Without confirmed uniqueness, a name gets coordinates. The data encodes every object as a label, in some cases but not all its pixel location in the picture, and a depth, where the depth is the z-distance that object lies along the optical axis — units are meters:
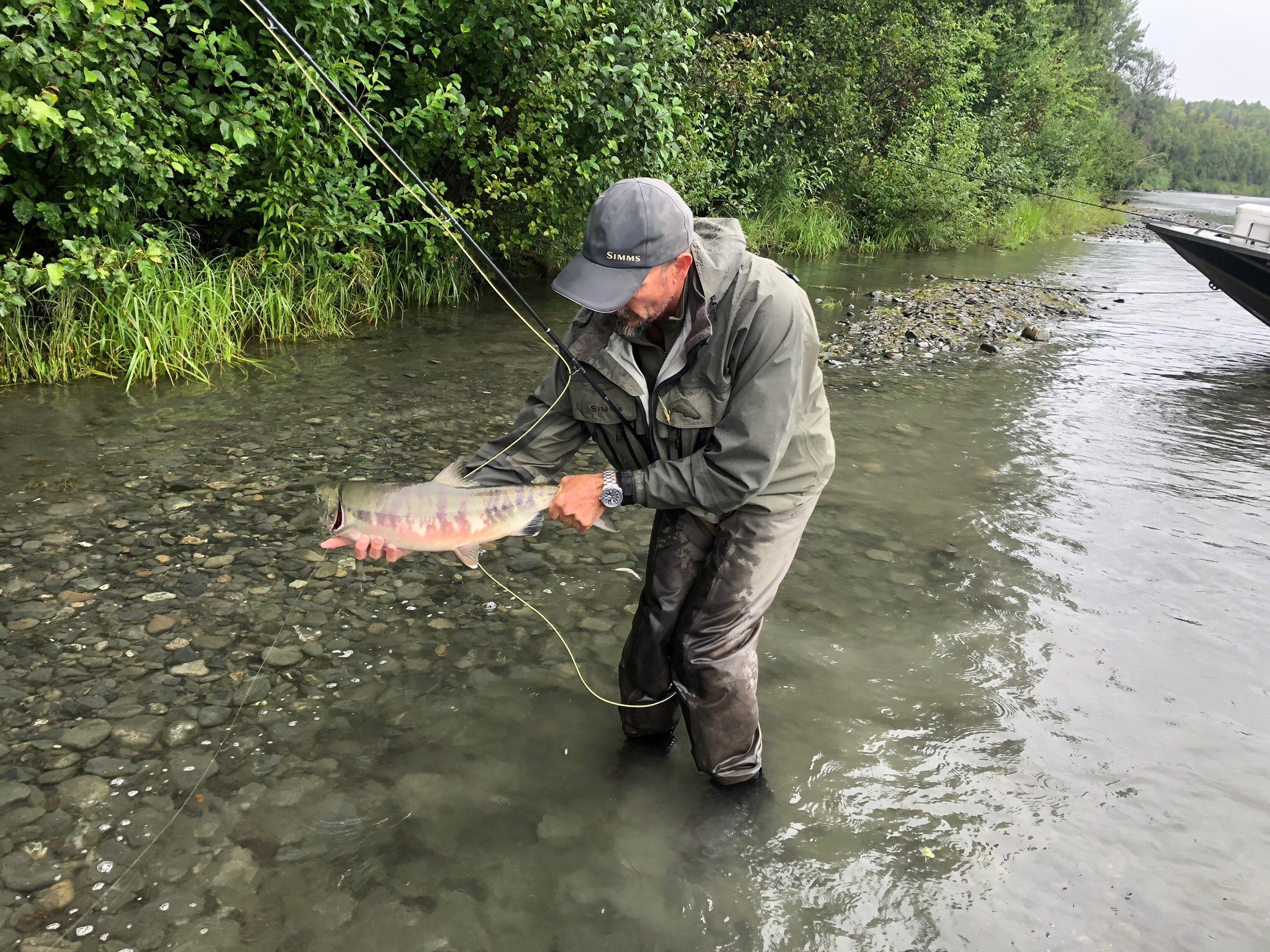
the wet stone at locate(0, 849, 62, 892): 2.97
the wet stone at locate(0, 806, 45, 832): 3.19
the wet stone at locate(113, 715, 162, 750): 3.67
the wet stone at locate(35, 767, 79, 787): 3.42
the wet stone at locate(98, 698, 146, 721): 3.80
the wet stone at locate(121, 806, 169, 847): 3.21
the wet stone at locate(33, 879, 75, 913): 2.91
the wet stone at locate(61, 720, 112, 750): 3.62
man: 3.01
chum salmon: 3.33
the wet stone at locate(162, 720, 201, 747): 3.70
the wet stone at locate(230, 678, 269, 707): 4.00
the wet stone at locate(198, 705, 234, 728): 3.84
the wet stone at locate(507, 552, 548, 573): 5.41
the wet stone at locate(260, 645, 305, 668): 4.29
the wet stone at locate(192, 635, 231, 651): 4.33
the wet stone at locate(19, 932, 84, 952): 2.76
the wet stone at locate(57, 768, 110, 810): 3.35
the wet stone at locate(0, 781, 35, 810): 3.30
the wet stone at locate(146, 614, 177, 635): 4.41
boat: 12.82
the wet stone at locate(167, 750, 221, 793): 3.50
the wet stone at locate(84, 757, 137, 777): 3.50
